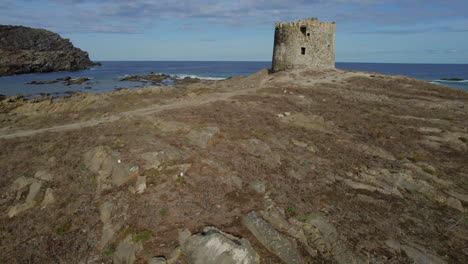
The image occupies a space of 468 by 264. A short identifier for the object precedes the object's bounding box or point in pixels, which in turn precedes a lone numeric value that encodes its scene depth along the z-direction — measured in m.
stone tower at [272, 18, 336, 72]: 38.16
